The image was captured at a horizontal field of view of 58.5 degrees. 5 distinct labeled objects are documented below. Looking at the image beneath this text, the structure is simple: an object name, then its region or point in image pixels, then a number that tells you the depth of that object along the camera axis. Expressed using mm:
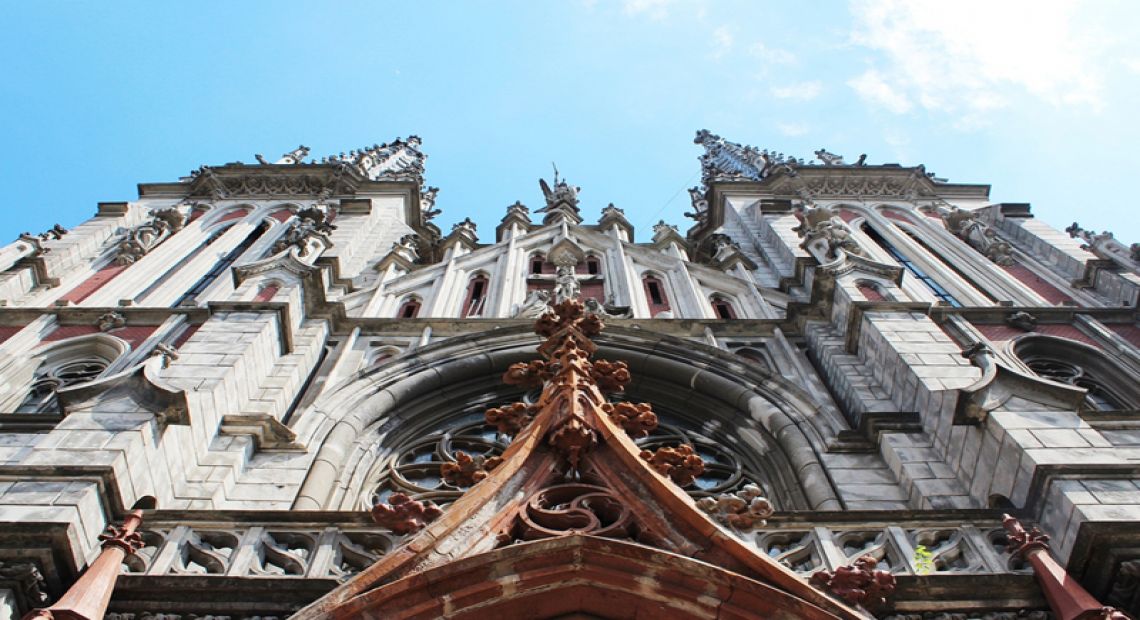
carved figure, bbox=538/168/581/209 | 24969
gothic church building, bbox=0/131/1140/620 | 6664
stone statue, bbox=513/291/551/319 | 15544
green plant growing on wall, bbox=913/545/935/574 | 7422
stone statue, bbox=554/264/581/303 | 15969
